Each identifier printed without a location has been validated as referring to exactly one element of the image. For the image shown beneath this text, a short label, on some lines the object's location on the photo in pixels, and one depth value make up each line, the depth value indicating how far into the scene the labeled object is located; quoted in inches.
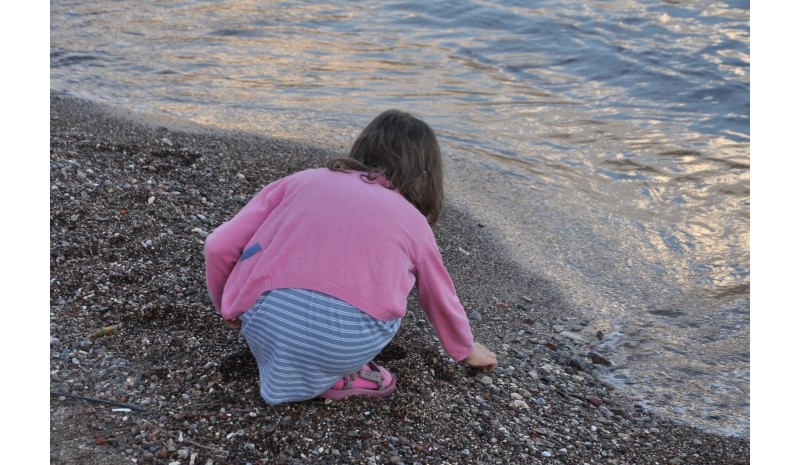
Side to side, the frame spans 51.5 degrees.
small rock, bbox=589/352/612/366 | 167.8
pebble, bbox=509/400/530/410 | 135.9
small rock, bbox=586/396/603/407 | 146.3
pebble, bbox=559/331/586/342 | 177.0
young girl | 113.1
